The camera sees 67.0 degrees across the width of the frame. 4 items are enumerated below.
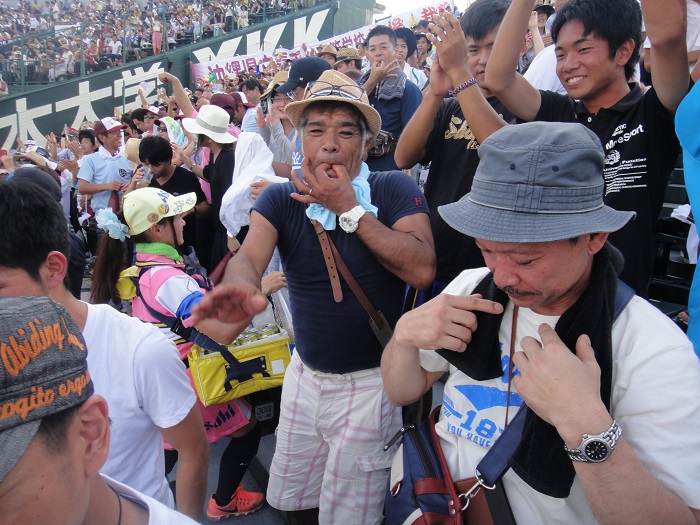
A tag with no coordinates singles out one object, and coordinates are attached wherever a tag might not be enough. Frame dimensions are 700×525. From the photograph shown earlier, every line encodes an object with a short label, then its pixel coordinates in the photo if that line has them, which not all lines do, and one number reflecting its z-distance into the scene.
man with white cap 6.94
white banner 18.48
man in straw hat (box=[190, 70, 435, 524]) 2.10
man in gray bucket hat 1.18
